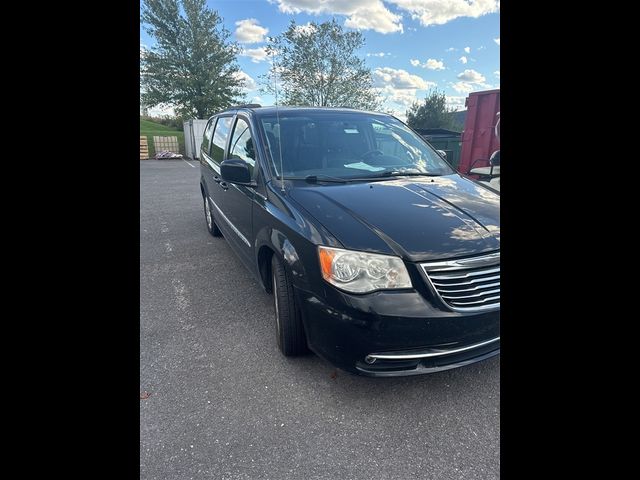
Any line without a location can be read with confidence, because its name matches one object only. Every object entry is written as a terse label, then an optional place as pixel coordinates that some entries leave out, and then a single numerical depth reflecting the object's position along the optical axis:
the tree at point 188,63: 22.73
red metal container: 8.06
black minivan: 1.76
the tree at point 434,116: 21.28
